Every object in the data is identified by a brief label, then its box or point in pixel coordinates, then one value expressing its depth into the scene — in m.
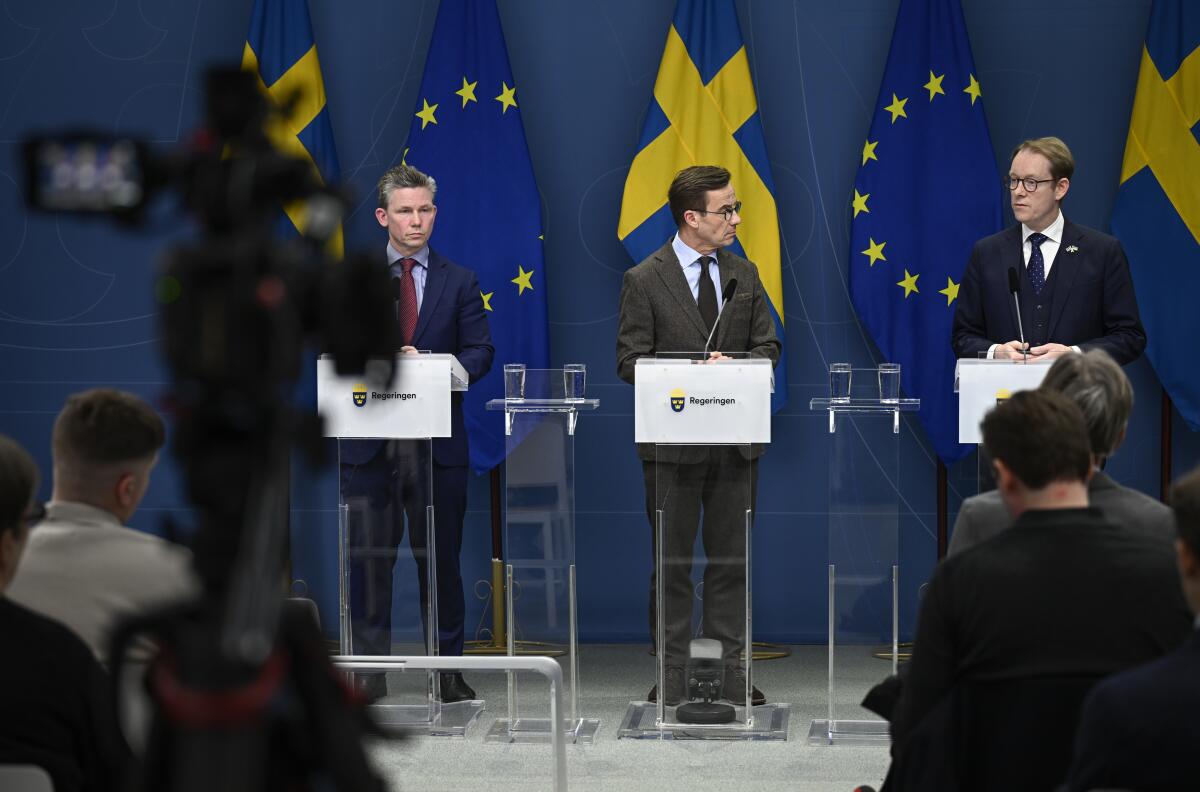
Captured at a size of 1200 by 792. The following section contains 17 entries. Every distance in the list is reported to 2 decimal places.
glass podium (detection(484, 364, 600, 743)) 10.67
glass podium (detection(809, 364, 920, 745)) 10.67
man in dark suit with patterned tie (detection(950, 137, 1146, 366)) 11.32
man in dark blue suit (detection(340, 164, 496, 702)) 11.02
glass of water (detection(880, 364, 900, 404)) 10.35
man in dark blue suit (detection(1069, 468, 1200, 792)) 4.14
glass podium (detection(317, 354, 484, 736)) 10.97
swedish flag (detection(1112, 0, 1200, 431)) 13.52
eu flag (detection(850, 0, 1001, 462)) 13.82
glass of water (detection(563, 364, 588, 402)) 10.61
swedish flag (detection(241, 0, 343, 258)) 14.22
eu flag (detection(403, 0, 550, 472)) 14.16
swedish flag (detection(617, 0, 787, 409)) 14.04
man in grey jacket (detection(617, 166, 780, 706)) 10.77
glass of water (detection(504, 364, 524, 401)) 10.60
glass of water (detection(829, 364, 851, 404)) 10.34
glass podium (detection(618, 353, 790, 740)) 10.75
